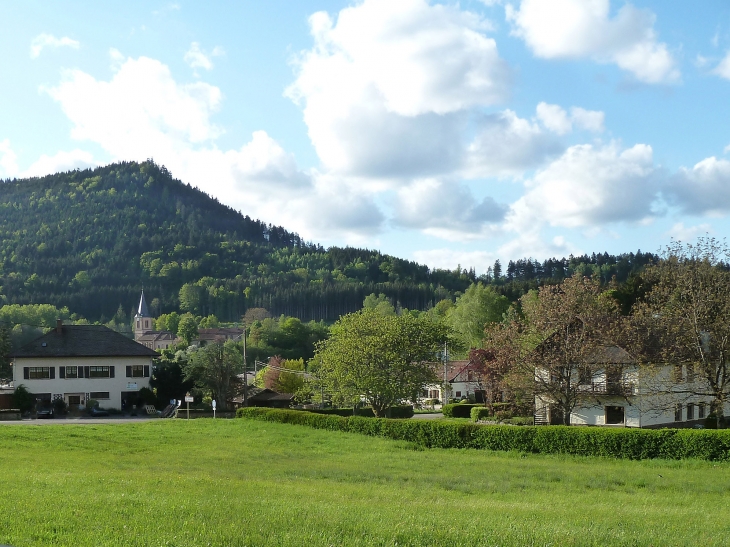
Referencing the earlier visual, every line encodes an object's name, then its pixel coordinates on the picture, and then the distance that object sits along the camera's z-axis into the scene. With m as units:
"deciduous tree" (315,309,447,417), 52.12
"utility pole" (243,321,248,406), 60.14
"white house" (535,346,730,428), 41.75
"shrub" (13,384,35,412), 60.56
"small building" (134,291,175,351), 166.25
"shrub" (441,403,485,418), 62.88
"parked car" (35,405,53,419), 58.16
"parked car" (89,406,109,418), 61.00
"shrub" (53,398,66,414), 61.92
